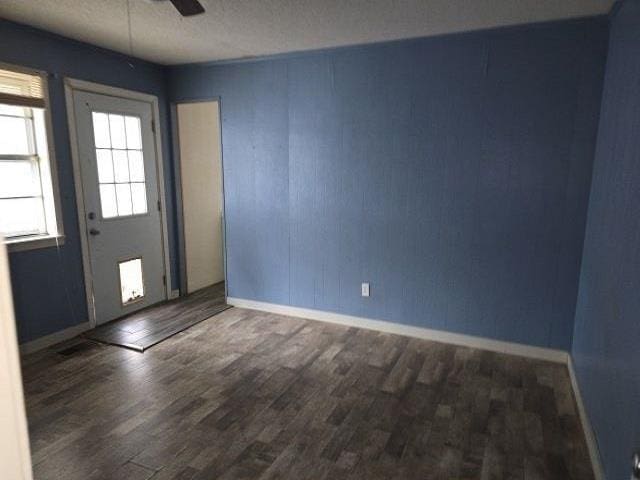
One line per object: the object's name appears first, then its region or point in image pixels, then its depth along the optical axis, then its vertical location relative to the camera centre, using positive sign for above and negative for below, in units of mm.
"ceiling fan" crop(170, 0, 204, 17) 2049 +842
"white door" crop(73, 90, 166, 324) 3674 -262
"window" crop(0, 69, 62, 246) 3084 +76
